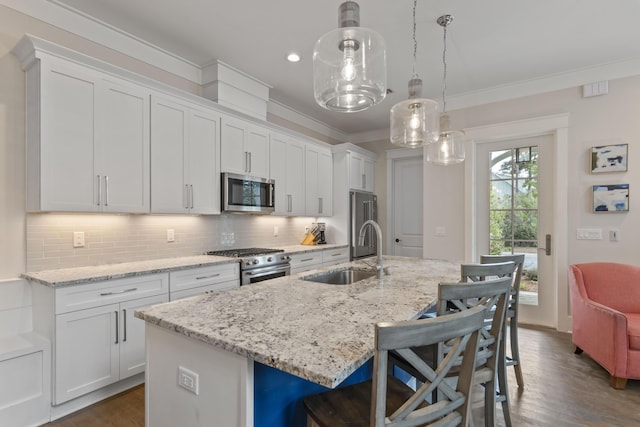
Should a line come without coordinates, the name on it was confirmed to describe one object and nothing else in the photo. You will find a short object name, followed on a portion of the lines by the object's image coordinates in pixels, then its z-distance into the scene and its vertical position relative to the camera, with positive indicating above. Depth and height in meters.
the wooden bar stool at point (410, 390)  0.83 -0.52
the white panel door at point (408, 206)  5.50 +0.12
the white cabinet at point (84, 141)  2.22 +0.55
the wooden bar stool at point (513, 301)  2.18 -0.61
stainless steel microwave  3.46 +0.22
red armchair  2.41 -0.87
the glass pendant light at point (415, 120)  2.38 +0.72
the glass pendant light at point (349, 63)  1.60 +0.79
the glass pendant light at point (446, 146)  2.88 +0.61
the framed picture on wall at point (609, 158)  3.41 +0.59
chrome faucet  2.35 -0.29
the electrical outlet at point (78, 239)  2.56 -0.21
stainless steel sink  2.47 -0.49
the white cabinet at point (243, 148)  3.50 +0.76
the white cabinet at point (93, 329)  2.09 -0.81
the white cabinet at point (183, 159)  2.88 +0.53
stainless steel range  3.30 -0.55
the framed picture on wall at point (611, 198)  3.38 +0.16
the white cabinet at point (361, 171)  5.23 +0.71
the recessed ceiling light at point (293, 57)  3.26 +1.61
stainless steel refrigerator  5.12 -0.08
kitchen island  1.00 -0.44
